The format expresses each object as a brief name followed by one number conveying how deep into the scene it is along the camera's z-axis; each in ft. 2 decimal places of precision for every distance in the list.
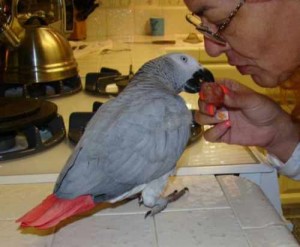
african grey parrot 1.68
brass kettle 3.42
